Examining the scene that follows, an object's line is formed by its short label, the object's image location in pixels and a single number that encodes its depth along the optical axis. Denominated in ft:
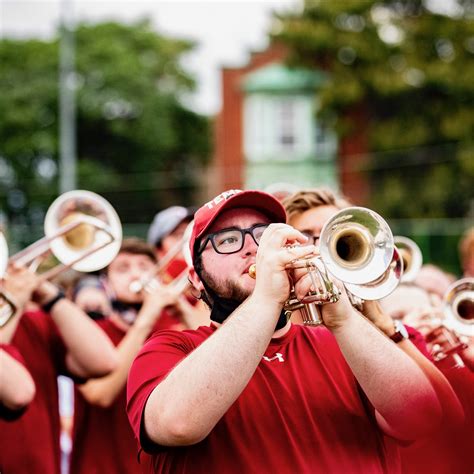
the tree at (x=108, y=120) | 131.64
